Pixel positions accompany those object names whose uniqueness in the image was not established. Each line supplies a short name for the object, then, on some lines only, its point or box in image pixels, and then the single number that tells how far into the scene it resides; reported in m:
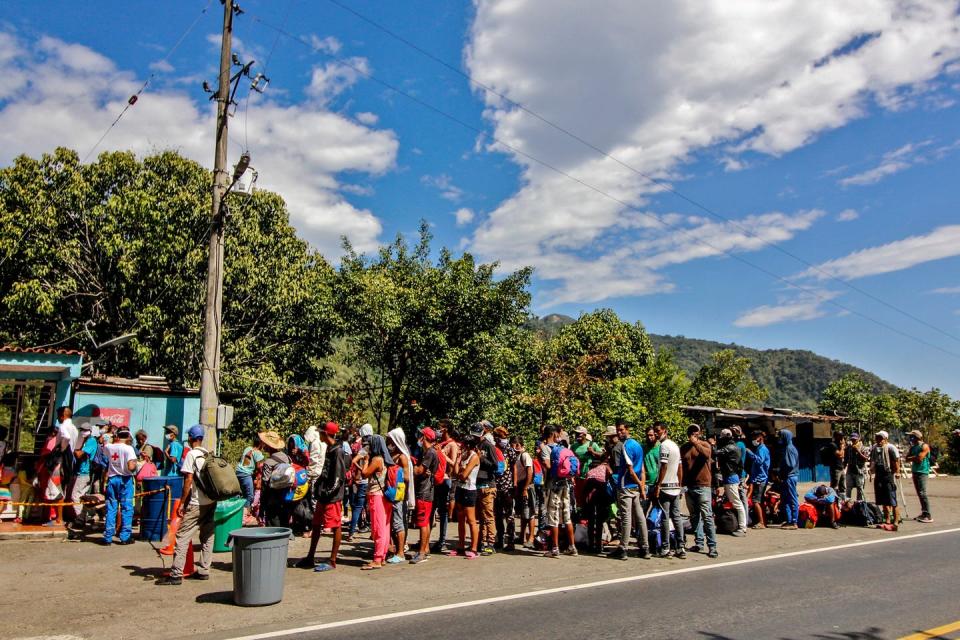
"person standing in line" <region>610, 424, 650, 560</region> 9.35
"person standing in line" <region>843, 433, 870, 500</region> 13.09
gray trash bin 6.76
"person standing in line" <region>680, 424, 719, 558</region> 10.00
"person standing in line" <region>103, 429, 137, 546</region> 10.16
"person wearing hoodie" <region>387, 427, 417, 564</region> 9.01
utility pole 13.08
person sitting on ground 12.78
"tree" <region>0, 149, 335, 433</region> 21.91
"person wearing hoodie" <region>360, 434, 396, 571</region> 8.62
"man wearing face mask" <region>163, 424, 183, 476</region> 12.22
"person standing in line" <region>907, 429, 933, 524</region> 13.05
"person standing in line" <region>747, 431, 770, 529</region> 12.30
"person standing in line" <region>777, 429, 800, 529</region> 12.41
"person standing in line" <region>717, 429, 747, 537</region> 11.45
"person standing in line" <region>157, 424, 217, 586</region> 7.78
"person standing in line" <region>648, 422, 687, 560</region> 9.55
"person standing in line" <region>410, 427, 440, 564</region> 9.16
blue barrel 10.58
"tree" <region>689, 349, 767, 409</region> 63.62
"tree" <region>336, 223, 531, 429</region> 22.42
